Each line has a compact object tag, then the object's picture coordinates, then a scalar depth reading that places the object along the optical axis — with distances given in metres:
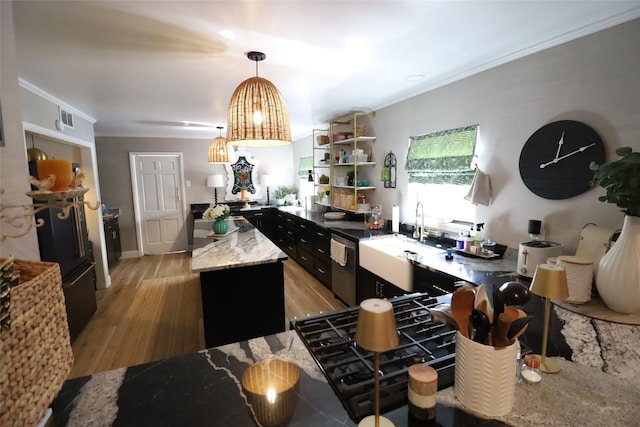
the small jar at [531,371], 0.94
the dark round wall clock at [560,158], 1.86
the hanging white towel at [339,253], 3.38
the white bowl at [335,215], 4.47
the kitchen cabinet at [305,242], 4.10
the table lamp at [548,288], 0.98
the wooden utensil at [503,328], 0.82
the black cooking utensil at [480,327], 0.84
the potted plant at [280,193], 6.81
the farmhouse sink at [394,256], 2.46
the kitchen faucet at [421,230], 3.01
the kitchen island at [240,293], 2.42
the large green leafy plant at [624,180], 1.27
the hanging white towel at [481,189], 2.50
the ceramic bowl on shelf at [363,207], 3.99
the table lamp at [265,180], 6.64
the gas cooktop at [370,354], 0.89
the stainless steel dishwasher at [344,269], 3.30
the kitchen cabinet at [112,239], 5.00
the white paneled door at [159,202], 5.95
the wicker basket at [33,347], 0.48
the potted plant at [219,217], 3.47
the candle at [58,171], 0.67
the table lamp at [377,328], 0.66
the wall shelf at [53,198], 0.53
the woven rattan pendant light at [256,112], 1.74
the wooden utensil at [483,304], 0.84
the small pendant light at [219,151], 4.11
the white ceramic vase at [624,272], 1.34
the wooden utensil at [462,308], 0.86
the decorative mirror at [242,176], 6.55
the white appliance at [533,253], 1.88
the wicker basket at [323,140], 4.62
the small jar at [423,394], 0.79
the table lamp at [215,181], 6.16
